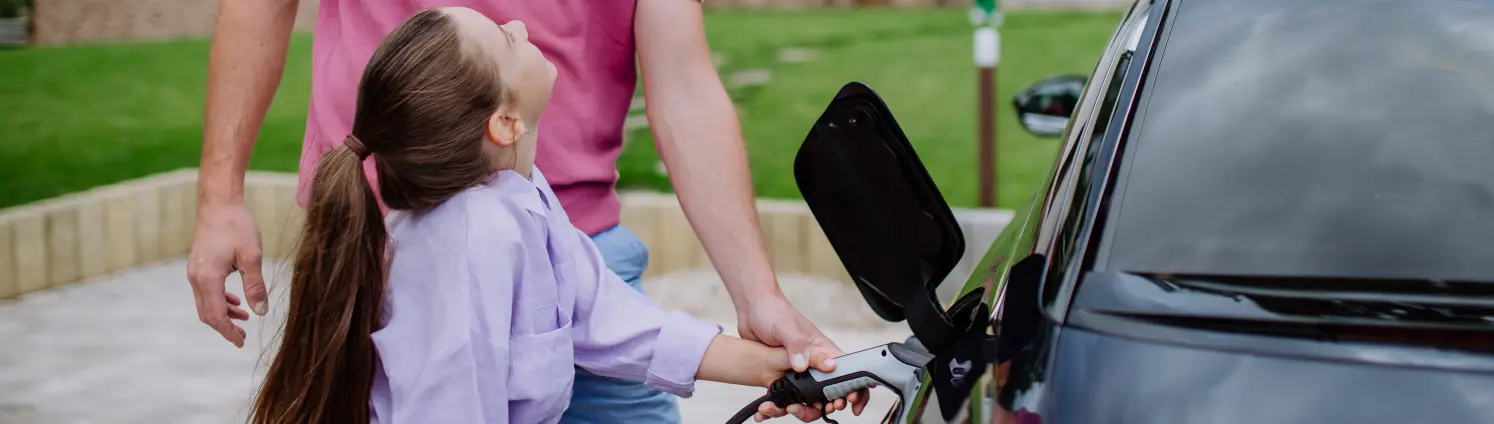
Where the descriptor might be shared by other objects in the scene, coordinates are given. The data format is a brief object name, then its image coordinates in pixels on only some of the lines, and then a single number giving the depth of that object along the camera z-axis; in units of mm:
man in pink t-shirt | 1997
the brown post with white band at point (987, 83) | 6348
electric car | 1398
